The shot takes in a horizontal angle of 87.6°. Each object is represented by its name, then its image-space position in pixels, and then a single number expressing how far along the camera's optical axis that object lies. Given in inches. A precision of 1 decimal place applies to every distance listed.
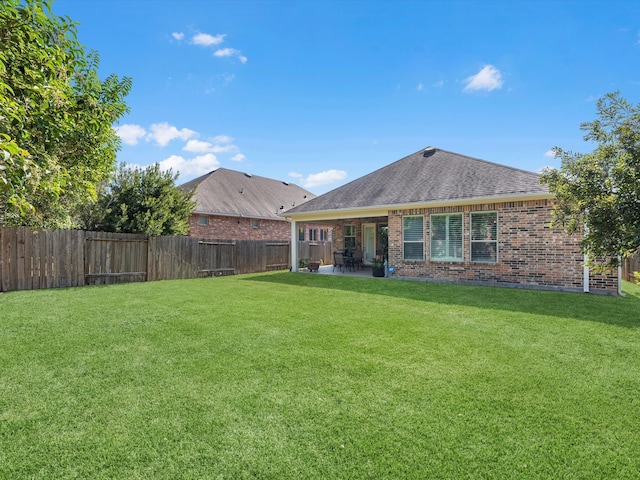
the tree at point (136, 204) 494.3
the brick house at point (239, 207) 778.2
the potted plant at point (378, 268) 526.3
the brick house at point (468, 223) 387.2
